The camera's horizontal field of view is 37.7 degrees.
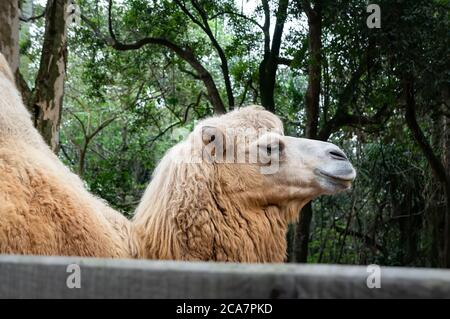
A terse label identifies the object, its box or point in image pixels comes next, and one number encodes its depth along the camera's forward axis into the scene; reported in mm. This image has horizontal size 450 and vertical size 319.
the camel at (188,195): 2602
